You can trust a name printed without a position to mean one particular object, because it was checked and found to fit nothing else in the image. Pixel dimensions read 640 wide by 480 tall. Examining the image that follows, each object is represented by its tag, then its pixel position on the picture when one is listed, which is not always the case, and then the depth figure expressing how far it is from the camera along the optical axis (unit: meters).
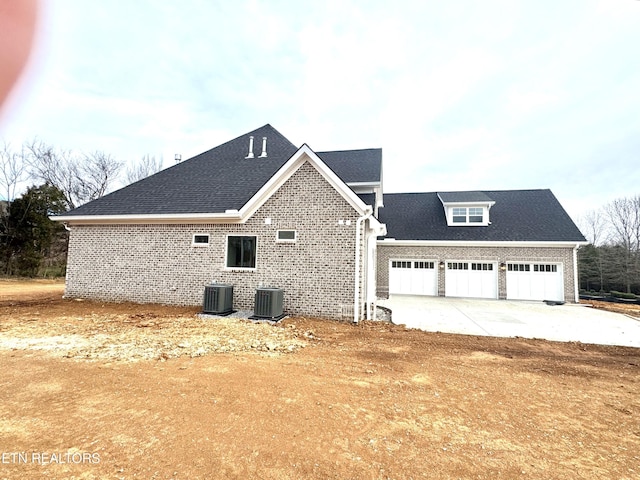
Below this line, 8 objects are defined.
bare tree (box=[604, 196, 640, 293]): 25.33
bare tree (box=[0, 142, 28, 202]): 23.56
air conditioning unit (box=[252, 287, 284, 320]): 8.45
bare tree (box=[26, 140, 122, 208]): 26.64
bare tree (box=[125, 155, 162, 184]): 32.75
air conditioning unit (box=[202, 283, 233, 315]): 8.87
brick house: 9.12
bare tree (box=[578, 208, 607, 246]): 31.62
